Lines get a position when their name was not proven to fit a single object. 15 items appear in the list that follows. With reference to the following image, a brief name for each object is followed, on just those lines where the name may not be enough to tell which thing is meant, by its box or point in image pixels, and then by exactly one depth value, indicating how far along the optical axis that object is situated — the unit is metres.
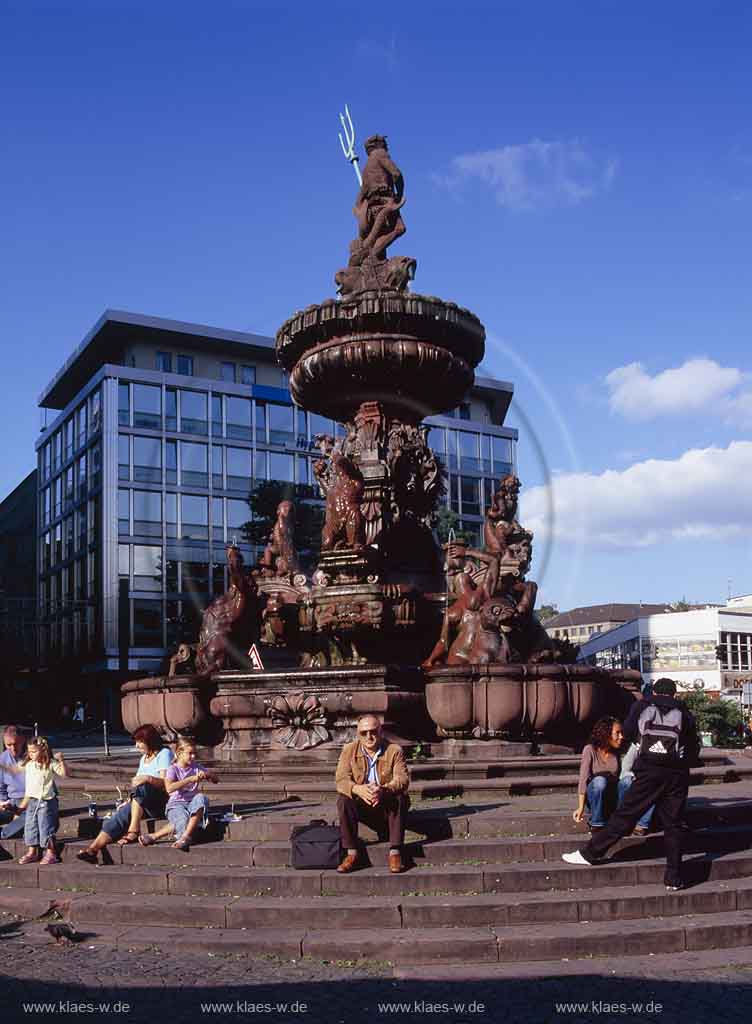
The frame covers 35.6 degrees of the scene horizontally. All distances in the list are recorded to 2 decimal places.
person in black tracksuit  8.48
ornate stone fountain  13.60
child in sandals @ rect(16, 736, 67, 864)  9.62
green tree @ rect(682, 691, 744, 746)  36.21
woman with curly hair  9.12
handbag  8.52
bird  7.86
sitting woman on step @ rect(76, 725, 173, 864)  9.47
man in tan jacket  8.59
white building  84.31
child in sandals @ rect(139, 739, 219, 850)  9.43
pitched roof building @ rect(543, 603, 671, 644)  142.00
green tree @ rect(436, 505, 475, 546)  51.45
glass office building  60.69
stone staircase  7.40
